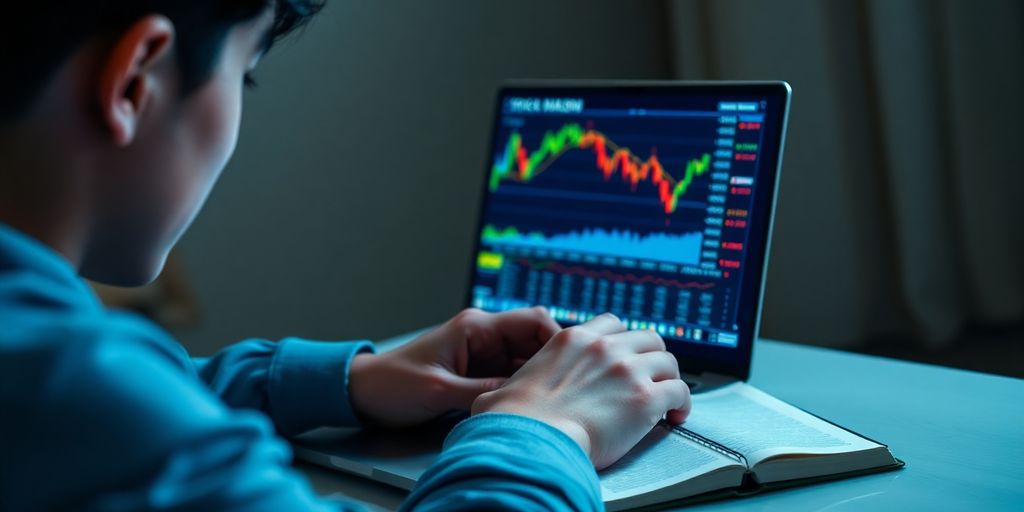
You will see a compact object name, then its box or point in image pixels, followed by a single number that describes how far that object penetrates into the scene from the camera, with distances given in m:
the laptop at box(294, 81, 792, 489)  0.94
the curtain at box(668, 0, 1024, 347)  2.00
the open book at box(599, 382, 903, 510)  0.71
